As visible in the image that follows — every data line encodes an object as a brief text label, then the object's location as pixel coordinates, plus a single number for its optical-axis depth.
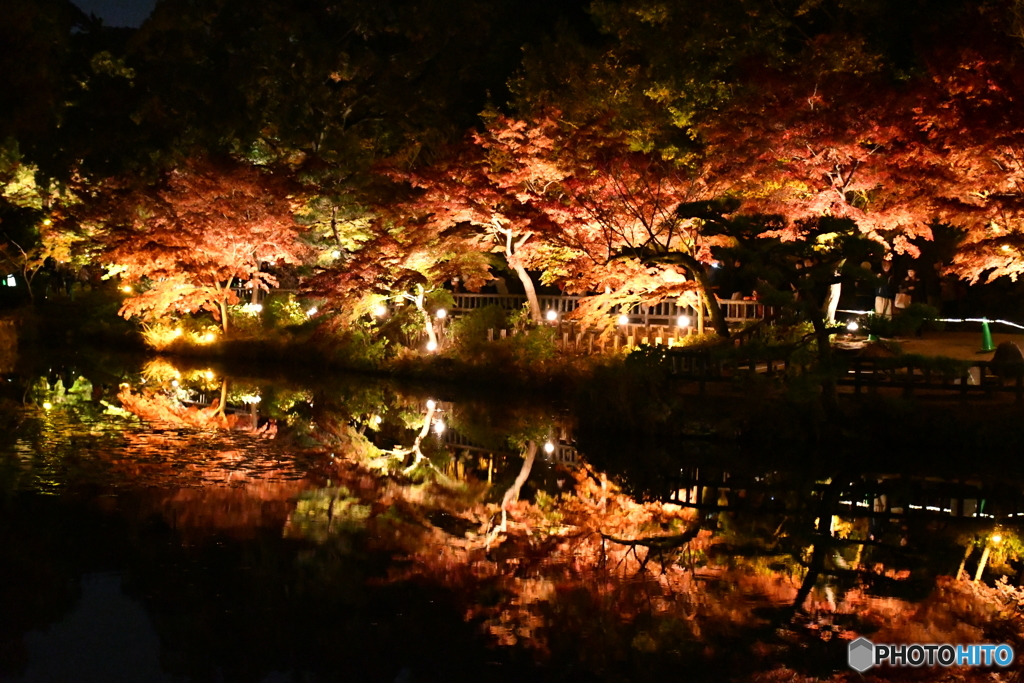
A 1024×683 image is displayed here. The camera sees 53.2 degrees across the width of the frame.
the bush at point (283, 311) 29.09
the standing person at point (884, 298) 24.53
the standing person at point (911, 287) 29.83
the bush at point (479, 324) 23.19
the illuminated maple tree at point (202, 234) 26.67
